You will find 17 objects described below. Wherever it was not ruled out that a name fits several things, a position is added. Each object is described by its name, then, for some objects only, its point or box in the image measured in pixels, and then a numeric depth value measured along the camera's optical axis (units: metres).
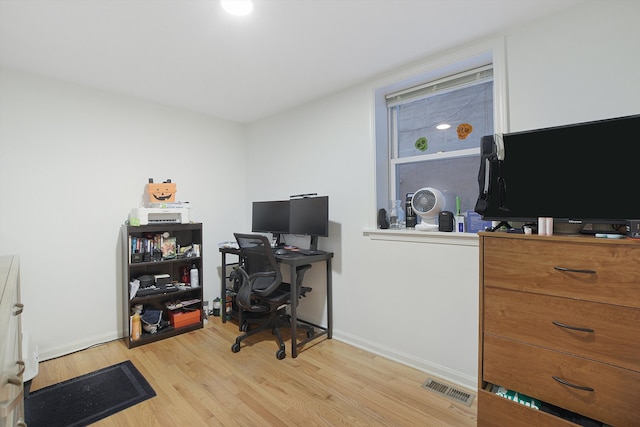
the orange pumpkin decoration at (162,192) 3.02
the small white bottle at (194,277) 3.20
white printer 2.79
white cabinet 0.69
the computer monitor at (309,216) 2.80
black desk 2.56
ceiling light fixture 1.66
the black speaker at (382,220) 2.60
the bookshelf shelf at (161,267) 2.79
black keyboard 2.87
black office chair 2.58
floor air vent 1.95
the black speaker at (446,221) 2.24
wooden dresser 1.22
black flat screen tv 1.36
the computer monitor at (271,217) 3.24
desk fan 2.29
